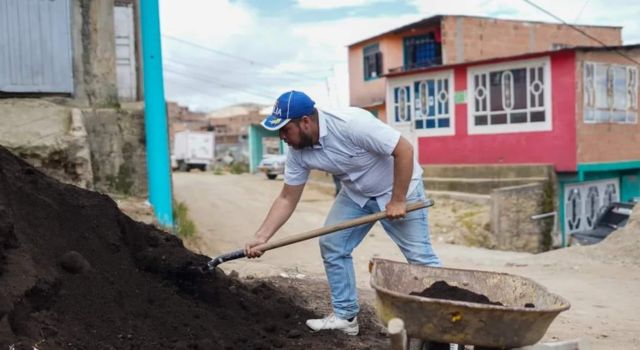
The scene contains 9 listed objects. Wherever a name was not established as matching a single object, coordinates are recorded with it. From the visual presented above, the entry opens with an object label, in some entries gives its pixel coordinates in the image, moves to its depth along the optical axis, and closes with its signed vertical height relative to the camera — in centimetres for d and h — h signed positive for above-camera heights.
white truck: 3919 -2
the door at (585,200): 1791 -170
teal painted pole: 866 +40
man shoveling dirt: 410 -23
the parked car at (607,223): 1277 -161
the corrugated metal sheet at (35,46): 808 +127
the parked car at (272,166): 2912 -79
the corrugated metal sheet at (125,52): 877 +125
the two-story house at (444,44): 2616 +383
